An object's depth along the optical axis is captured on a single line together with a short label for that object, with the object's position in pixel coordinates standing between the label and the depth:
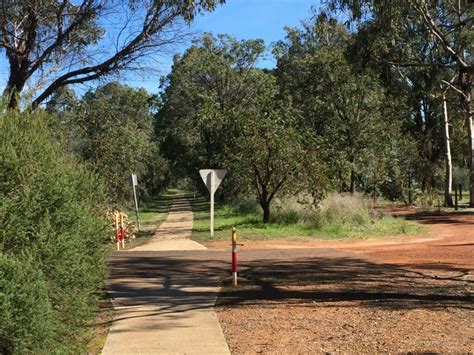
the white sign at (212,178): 19.59
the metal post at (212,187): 19.56
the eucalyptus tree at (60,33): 12.06
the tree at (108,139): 24.64
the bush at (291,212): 23.49
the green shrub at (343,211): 22.74
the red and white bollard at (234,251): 10.53
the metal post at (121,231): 18.53
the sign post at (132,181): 23.25
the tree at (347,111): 35.91
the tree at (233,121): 22.81
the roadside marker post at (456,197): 33.47
